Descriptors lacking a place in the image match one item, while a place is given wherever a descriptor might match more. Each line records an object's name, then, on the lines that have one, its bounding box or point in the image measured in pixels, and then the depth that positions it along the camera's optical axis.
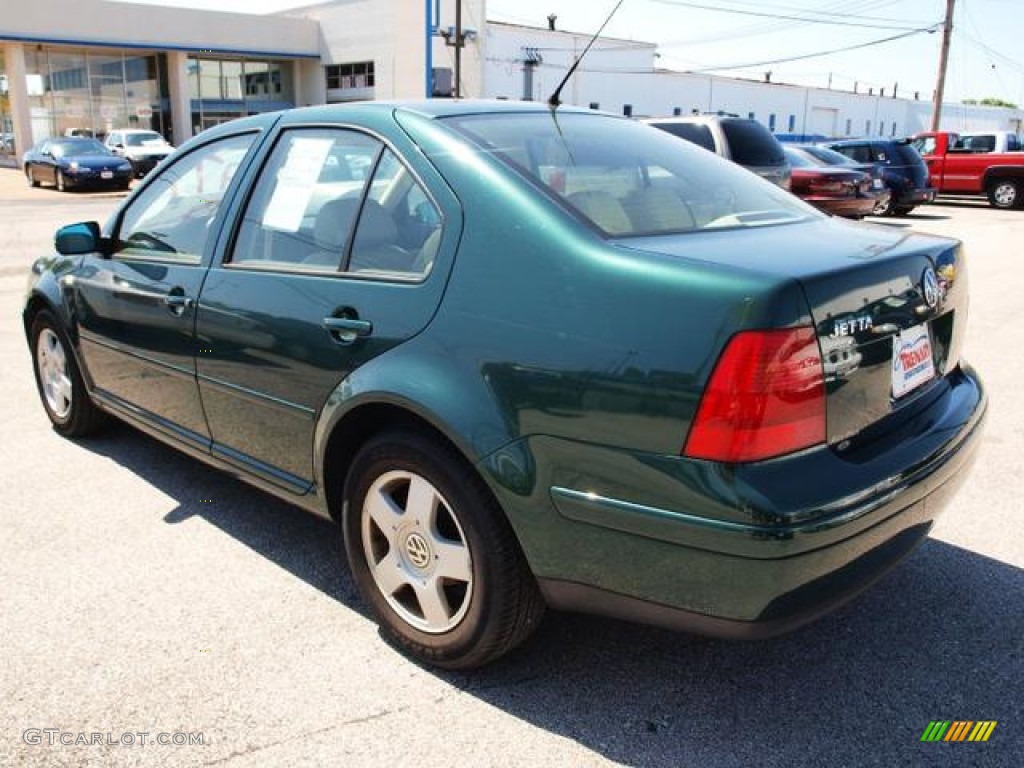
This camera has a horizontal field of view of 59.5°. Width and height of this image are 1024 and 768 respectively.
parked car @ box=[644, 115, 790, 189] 10.92
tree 121.11
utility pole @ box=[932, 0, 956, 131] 35.56
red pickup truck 20.88
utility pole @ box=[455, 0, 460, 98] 31.52
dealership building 35.91
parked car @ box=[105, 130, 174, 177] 27.62
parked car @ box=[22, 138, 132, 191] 23.86
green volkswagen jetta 2.04
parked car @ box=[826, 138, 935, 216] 18.38
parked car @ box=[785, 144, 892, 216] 16.25
